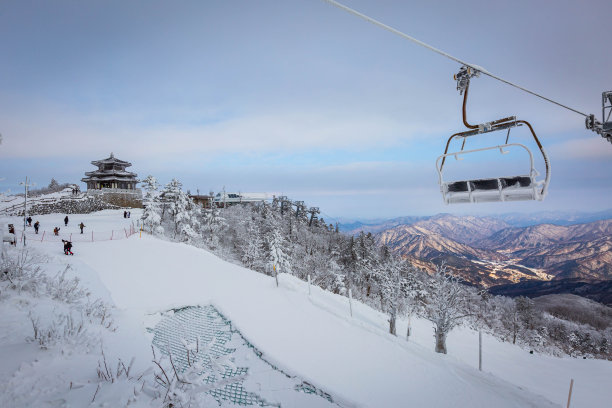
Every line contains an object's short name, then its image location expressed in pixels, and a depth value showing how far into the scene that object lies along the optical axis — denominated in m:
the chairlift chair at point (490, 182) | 4.39
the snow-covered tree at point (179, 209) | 40.50
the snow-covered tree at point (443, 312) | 16.41
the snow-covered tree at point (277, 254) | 35.56
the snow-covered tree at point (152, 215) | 36.22
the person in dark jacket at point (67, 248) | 17.31
